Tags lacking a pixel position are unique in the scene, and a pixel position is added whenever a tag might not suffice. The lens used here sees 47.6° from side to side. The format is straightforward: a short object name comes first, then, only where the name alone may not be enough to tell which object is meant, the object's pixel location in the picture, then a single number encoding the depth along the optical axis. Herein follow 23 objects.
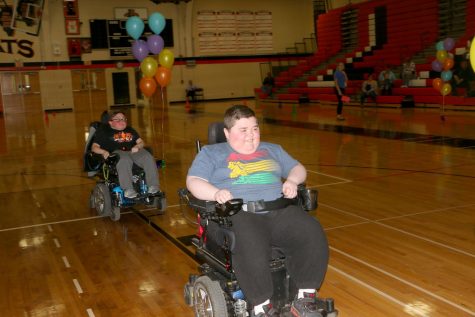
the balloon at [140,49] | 8.45
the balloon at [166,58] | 8.60
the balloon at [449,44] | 12.27
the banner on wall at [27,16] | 21.72
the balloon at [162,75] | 8.48
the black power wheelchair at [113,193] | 4.90
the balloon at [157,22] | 8.74
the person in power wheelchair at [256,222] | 2.30
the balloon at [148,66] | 8.29
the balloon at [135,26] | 8.77
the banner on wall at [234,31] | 25.84
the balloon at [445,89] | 11.76
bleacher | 16.03
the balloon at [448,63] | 11.94
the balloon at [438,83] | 11.92
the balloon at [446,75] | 11.95
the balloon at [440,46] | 12.50
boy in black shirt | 4.85
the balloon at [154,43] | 8.37
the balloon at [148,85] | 8.41
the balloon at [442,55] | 12.21
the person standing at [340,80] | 13.55
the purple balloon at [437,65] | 12.38
